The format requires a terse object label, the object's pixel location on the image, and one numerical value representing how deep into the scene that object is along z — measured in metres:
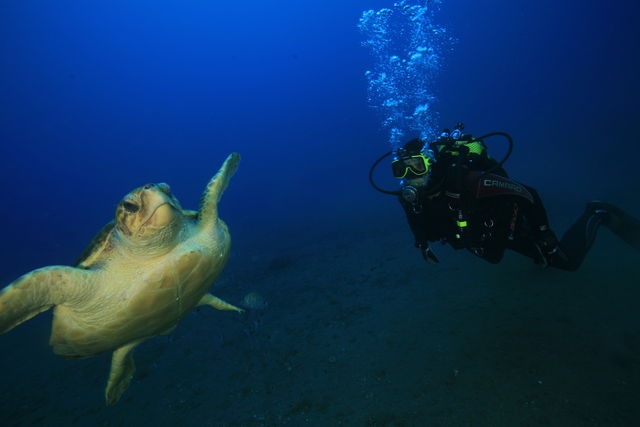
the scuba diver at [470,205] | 3.06
